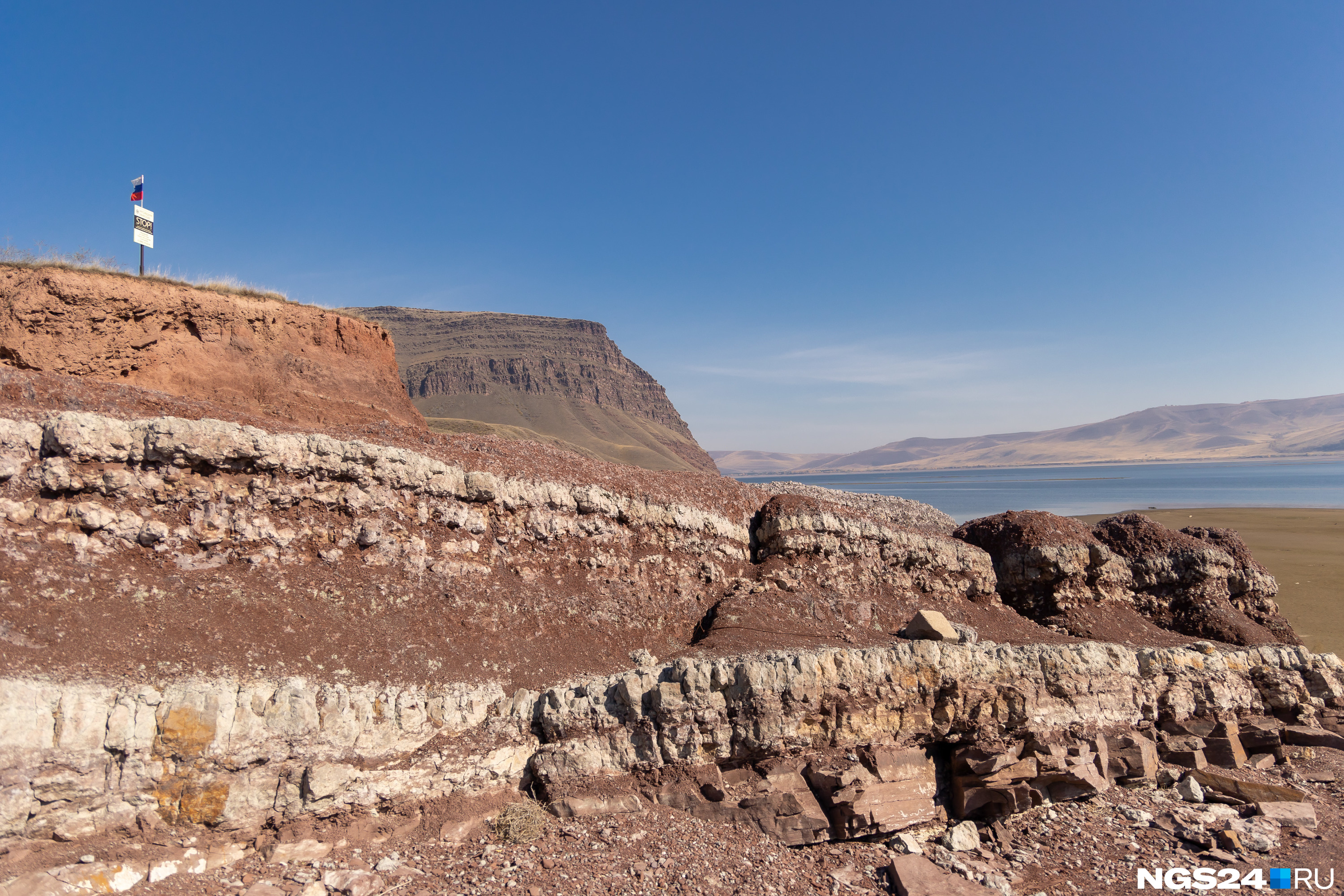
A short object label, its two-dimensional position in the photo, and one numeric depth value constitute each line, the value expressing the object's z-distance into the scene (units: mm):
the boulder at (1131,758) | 11773
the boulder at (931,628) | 12320
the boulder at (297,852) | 7750
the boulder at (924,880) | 8555
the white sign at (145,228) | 13531
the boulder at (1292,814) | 10531
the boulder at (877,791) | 9820
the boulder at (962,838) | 9914
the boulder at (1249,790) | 11305
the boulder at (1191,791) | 11406
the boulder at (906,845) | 9711
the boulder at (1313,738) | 13141
